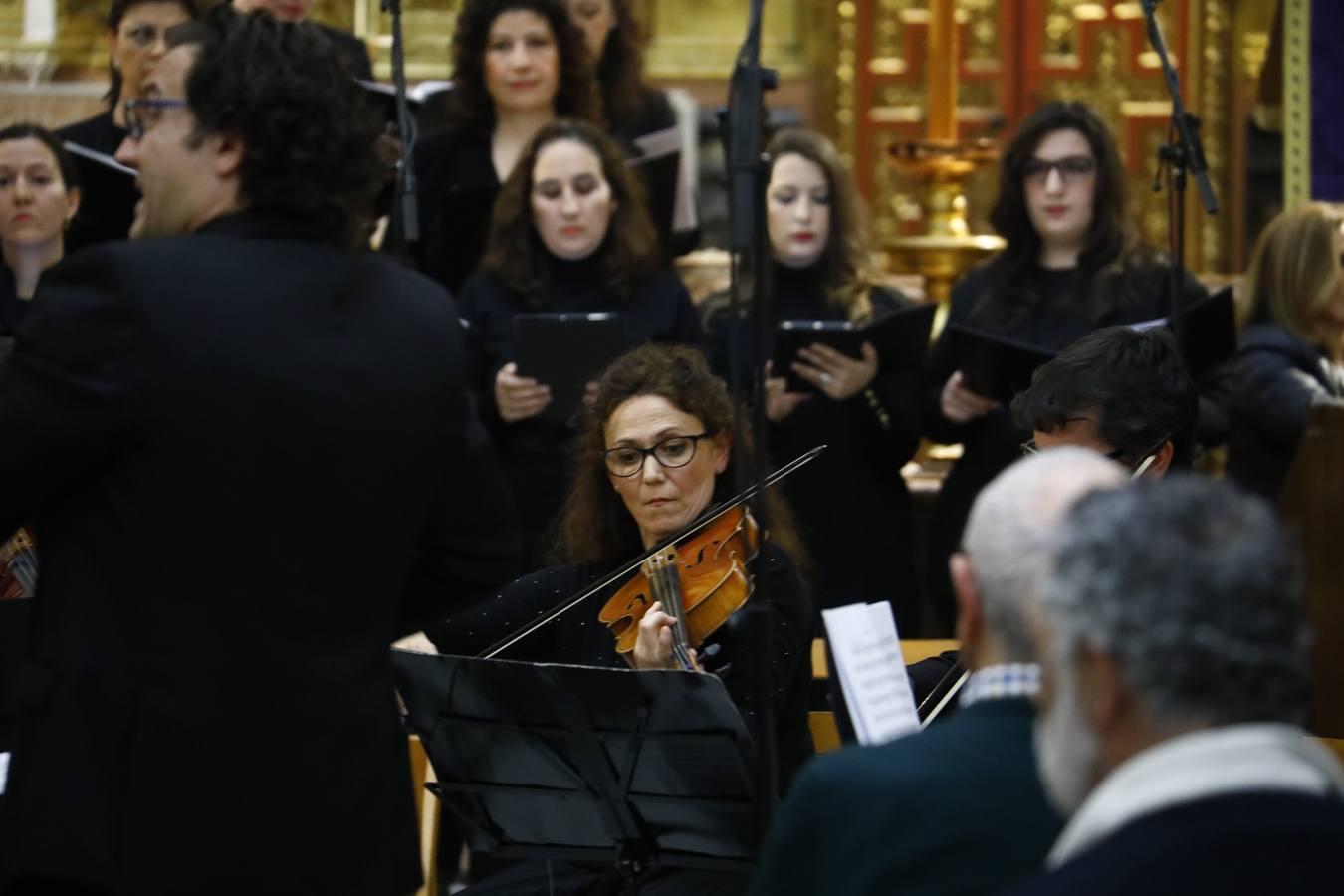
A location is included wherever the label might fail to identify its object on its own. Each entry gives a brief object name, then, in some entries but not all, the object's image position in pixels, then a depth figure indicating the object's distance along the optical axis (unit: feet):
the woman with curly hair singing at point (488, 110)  35.42
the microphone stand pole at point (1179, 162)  29.76
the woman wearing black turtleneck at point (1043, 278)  32.30
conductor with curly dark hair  14.40
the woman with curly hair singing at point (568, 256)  33.09
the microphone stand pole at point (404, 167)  29.01
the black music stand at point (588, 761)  19.42
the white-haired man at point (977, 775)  12.44
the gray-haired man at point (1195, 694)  10.55
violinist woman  23.09
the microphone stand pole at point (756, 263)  17.11
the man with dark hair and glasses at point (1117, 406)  21.43
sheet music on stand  16.06
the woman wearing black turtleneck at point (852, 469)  32.19
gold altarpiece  51.49
